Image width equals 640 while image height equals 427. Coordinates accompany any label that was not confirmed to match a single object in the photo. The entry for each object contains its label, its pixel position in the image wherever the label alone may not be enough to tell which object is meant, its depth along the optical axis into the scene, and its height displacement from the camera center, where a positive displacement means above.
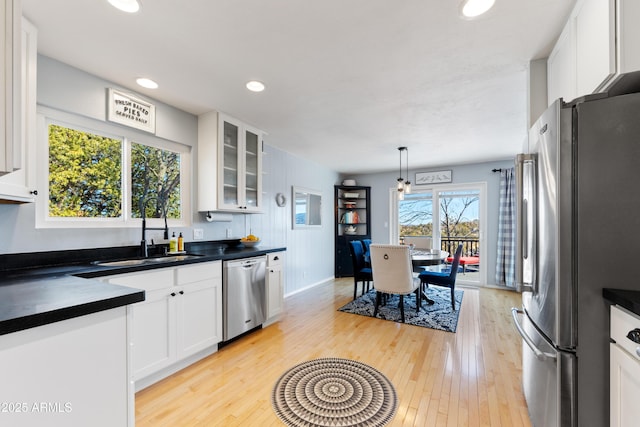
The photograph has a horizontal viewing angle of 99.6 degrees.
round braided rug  1.73 -1.30
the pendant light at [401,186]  4.09 +0.44
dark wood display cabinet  6.07 -0.12
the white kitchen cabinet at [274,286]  3.18 -0.88
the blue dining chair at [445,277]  3.59 -0.85
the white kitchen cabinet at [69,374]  0.82 -0.54
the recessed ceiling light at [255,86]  2.32 +1.13
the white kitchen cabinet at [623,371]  0.94 -0.58
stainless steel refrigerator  1.12 -0.09
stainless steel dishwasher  2.64 -0.84
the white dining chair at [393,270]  3.23 -0.67
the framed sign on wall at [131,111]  2.31 +0.93
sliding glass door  5.31 -0.09
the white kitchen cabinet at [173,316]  1.95 -0.83
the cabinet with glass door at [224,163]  2.93 +0.58
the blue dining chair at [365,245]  5.07 -0.57
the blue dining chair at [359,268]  4.23 -0.86
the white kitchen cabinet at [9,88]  0.93 +0.43
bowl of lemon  3.29 -0.32
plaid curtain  4.84 -0.30
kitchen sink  2.09 -0.39
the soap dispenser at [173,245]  2.67 -0.31
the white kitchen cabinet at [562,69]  1.49 +0.90
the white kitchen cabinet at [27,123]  1.53 +0.54
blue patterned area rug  3.29 -1.31
